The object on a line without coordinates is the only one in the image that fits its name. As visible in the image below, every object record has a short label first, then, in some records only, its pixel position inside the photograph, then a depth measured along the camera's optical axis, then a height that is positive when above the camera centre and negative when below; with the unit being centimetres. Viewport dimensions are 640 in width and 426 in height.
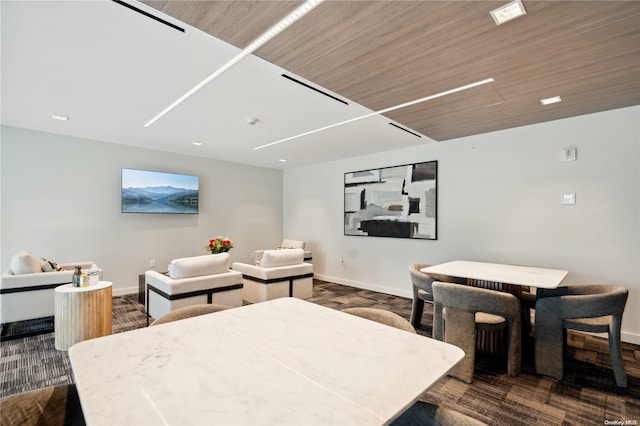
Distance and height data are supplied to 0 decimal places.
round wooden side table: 290 -99
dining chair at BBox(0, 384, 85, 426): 90 -62
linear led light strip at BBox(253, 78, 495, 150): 276 +120
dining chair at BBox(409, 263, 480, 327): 331 -79
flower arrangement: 488 -50
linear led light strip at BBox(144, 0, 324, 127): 179 +121
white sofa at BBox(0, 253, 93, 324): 330 -87
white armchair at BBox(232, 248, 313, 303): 428 -92
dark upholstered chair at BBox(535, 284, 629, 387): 238 -88
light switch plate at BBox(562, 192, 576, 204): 362 +22
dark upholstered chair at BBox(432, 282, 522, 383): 250 -85
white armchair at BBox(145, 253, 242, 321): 331 -82
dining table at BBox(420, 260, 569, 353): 274 -60
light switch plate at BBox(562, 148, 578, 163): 362 +75
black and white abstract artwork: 491 +24
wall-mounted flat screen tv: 520 +39
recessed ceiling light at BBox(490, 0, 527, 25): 175 +122
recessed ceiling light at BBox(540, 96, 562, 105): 306 +119
